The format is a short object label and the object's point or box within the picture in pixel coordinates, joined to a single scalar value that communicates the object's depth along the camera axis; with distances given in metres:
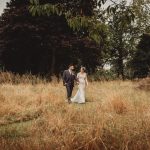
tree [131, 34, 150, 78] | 45.19
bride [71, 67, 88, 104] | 20.06
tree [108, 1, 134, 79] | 56.56
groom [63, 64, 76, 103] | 20.22
